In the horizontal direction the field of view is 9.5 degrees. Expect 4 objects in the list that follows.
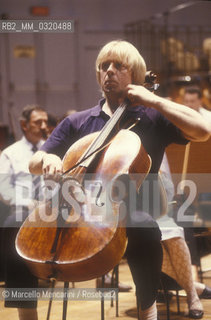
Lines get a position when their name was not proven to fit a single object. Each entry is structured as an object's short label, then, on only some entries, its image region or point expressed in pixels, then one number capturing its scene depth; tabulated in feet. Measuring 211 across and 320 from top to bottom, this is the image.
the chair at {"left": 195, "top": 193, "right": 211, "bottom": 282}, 21.43
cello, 16.71
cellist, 17.25
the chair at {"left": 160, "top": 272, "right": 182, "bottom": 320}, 20.40
